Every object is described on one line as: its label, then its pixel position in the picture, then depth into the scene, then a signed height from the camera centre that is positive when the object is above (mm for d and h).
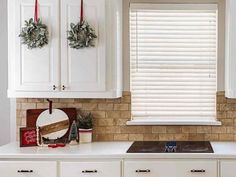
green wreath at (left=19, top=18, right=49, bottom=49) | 3264 +353
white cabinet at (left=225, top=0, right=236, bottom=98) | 3283 +227
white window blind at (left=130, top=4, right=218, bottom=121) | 3631 +141
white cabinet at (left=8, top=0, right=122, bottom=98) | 3295 +168
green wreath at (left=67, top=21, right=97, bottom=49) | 3248 +339
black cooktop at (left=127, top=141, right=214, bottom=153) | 3162 -570
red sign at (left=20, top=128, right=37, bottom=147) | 3406 -499
